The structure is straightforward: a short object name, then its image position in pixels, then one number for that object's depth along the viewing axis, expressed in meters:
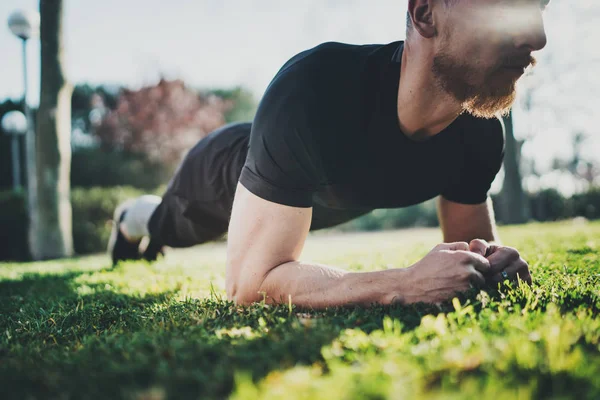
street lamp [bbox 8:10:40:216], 8.84
